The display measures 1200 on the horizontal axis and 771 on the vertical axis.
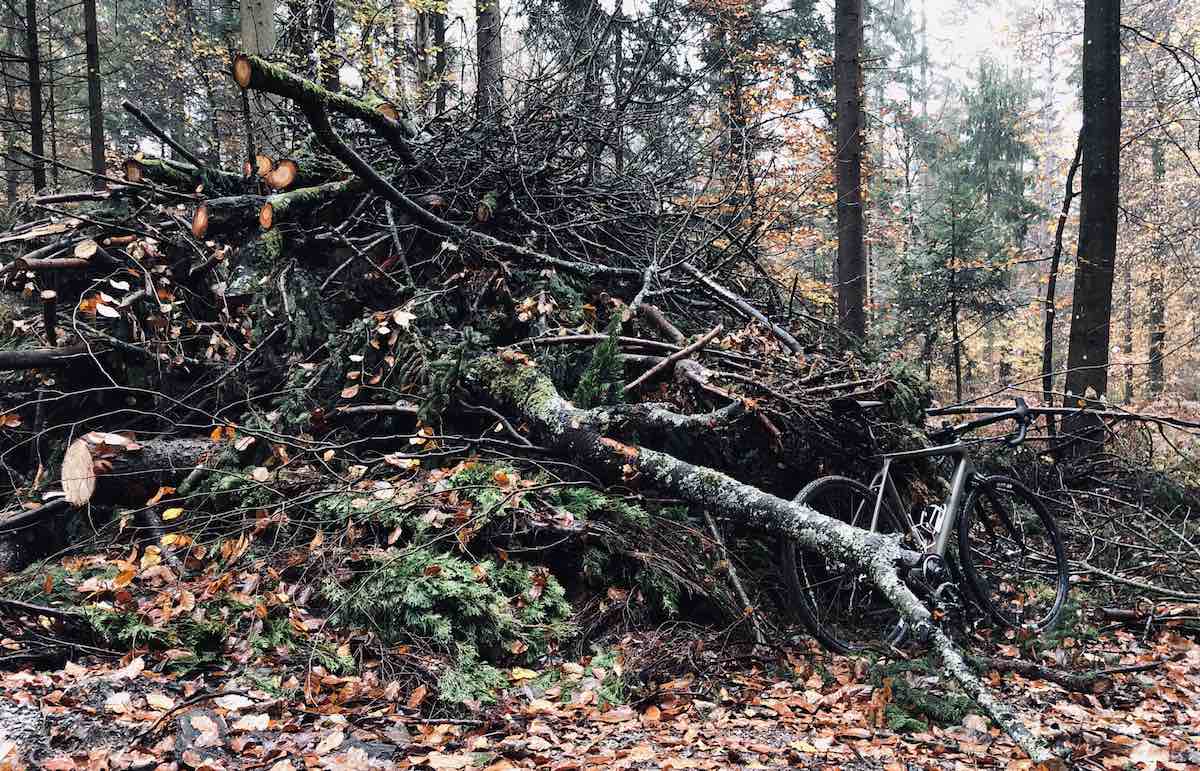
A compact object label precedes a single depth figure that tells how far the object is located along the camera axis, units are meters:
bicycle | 3.51
